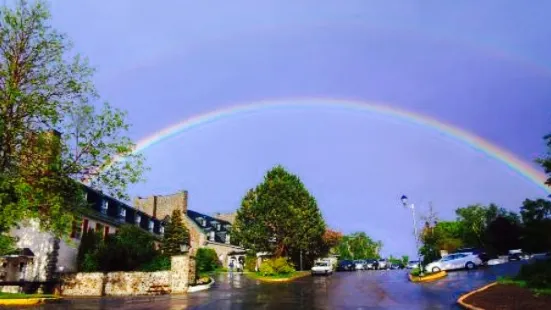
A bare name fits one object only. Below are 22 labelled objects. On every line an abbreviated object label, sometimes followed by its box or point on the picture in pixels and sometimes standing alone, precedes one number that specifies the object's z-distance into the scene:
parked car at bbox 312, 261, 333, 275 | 49.59
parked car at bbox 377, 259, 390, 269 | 74.12
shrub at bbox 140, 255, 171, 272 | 32.69
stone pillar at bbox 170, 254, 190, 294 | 30.84
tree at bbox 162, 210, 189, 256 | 54.06
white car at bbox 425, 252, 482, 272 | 40.91
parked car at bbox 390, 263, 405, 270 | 79.38
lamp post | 38.62
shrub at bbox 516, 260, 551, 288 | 18.61
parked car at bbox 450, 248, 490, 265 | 43.40
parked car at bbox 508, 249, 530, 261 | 48.37
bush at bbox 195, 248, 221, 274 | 60.38
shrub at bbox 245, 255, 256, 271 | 57.34
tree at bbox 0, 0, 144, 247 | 24.36
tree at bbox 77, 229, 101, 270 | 38.71
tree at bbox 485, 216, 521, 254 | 57.50
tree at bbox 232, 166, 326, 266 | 55.44
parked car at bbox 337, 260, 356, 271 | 67.44
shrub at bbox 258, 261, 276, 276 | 48.19
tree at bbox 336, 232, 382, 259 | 122.71
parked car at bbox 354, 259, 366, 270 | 70.76
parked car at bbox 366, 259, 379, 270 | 72.47
